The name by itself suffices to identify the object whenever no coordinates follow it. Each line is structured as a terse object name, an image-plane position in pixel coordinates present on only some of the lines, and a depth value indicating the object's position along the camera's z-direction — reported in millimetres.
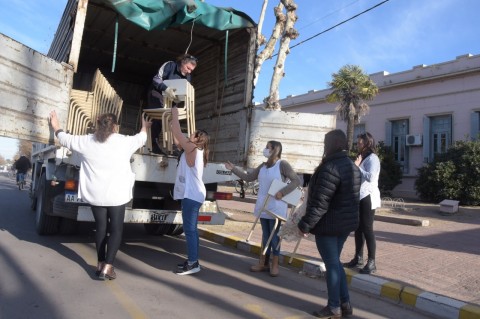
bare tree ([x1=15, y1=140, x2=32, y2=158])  52306
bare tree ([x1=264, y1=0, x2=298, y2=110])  13750
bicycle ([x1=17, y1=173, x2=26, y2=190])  19419
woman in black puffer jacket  3629
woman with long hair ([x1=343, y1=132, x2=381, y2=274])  5094
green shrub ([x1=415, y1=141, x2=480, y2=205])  18172
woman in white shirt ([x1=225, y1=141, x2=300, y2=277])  5160
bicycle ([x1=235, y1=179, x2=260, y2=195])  20217
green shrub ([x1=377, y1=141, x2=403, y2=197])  23734
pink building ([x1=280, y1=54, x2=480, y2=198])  22516
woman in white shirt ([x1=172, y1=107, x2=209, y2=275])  4945
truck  4879
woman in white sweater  4422
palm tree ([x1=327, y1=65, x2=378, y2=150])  25172
